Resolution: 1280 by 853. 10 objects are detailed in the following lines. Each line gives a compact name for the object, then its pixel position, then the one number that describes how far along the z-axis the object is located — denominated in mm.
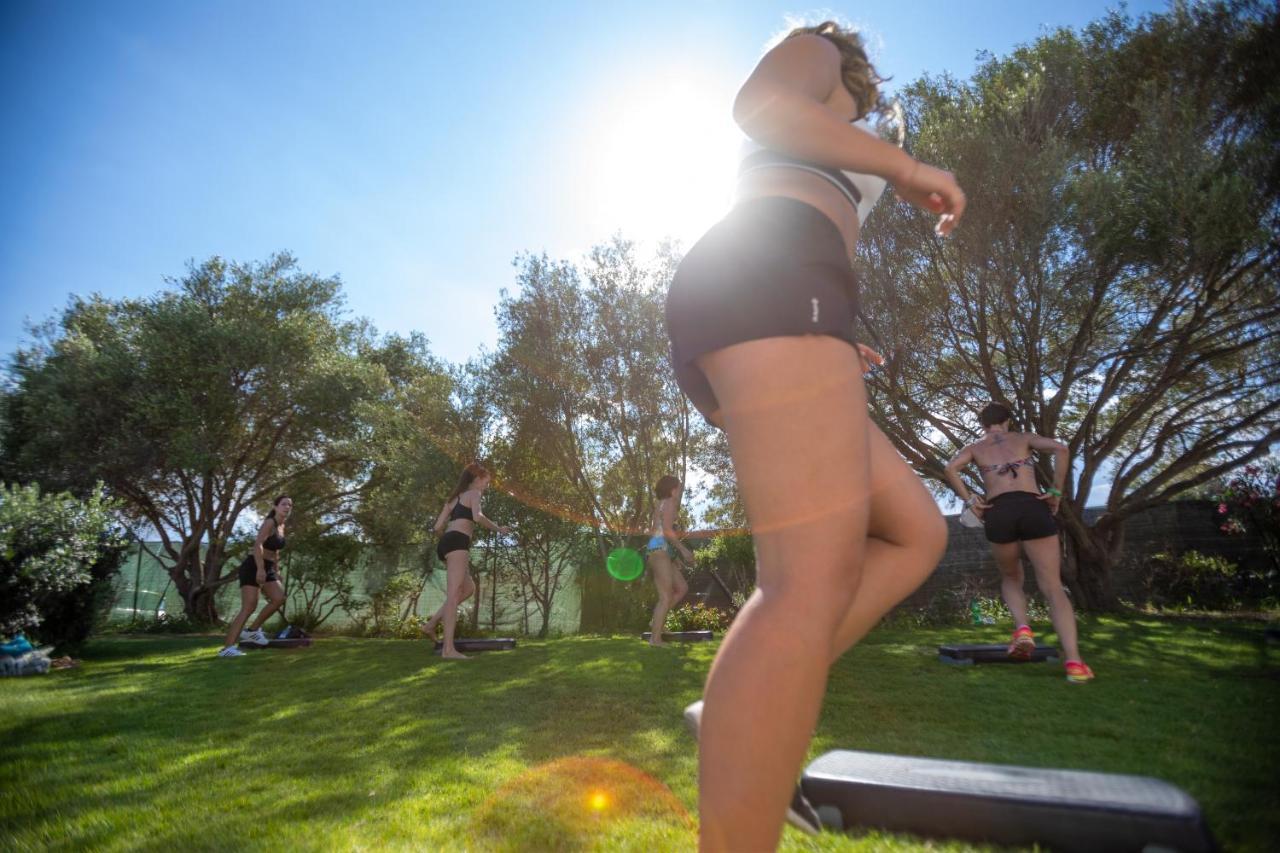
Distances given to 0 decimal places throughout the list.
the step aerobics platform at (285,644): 9195
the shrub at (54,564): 6875
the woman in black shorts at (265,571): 8572
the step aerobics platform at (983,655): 5125
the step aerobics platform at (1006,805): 1279
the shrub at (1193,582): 10570
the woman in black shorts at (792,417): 981
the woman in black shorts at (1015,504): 4941
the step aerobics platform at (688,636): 9070
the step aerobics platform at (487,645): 7930
